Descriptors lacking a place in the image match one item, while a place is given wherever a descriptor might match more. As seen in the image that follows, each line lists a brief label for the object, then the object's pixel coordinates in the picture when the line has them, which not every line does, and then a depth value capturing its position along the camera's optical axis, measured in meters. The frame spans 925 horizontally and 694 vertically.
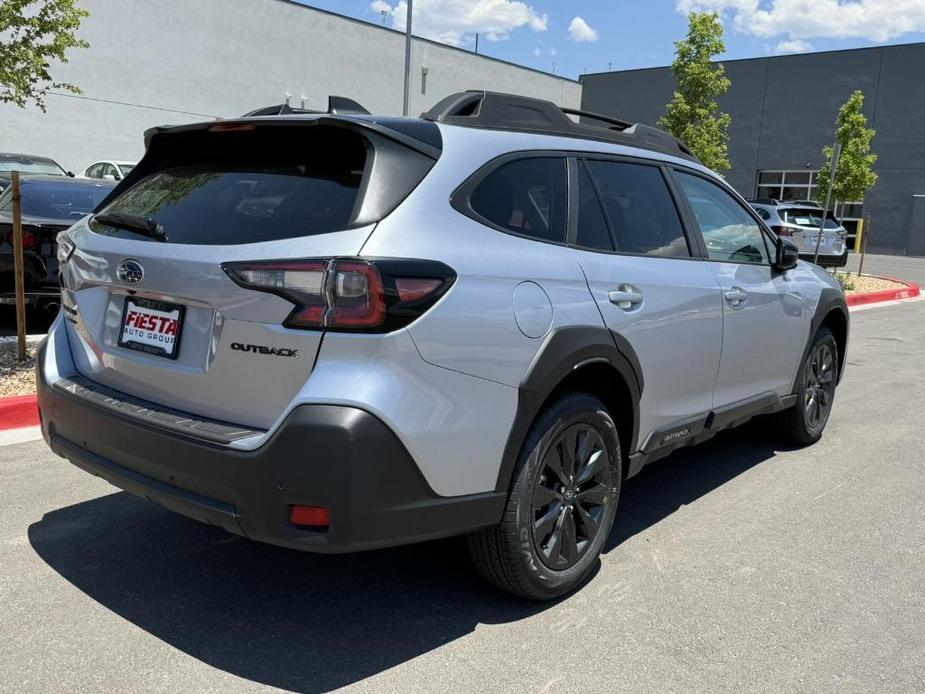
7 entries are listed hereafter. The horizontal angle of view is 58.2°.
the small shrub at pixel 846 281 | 16.56
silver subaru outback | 2.51
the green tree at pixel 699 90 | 22.66
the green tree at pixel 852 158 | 20.94
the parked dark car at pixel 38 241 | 6.96
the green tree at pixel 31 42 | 5.98
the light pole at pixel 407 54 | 23.67
